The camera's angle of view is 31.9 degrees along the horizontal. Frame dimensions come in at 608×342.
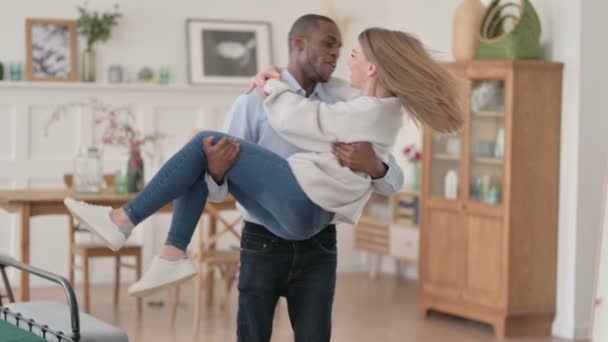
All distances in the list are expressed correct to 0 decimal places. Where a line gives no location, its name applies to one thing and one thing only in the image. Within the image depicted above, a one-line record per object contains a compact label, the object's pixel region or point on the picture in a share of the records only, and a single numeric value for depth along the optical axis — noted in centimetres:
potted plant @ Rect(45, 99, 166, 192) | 767
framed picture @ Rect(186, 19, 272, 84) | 800
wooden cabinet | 619
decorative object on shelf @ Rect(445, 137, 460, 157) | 664
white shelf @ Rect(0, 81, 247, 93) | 754
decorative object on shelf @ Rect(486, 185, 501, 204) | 632
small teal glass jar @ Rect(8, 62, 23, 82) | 752
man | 309
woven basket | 620
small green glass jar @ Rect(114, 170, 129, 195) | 609
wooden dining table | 577
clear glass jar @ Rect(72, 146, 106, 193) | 613
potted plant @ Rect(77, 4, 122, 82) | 763
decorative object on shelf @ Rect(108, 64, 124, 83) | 776
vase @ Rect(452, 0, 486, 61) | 646
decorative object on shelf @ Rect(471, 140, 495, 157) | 641
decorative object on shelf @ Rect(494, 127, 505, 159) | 627
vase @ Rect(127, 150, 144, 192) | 614
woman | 286
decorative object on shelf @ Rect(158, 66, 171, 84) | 790
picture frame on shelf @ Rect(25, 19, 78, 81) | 757
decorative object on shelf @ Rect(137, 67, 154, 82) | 784
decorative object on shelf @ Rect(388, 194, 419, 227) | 776
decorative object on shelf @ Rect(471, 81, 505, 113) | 633
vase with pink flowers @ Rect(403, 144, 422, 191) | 780
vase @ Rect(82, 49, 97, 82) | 768
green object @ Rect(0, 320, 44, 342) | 317
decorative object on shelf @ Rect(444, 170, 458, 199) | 664
